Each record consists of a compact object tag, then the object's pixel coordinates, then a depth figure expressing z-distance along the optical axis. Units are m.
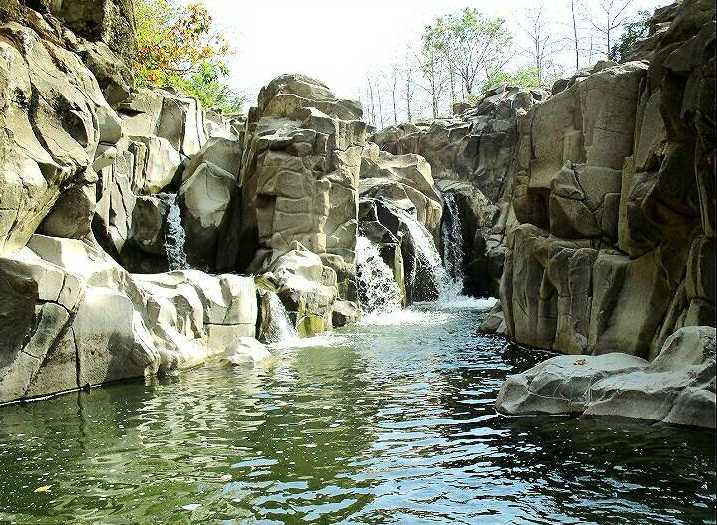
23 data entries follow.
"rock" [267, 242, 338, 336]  18.50
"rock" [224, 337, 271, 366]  13.59
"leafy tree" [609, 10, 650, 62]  34.34
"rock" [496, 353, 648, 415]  8.99
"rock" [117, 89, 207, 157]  24.53
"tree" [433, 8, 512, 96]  55.31
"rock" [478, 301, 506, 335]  17.73
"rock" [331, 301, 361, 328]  21.05
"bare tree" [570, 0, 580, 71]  49.91
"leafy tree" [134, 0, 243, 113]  32.66
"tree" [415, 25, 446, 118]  57.53
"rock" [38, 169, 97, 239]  12.76
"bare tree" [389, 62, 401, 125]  66.88
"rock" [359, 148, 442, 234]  30.98
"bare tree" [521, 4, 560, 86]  55.41
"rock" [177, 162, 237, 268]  22.47
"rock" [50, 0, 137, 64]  17.27
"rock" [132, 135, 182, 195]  22.83
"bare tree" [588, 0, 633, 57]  46.03
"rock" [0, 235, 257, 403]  10.59
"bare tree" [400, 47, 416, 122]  64.94
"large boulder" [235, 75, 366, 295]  22.55
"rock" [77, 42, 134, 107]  17.61
